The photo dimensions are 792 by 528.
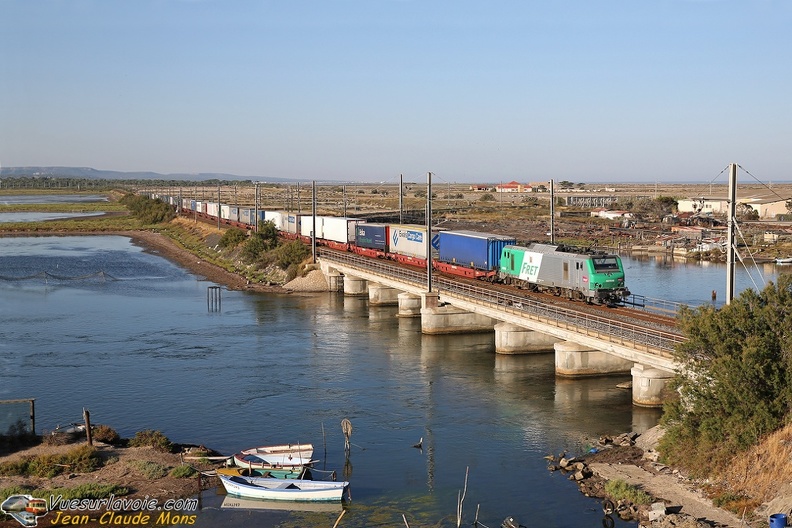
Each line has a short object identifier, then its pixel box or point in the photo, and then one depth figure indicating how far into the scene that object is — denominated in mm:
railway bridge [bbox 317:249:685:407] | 42781
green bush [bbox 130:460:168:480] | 32875
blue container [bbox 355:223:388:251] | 89062
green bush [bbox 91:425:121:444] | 36938
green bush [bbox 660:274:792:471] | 31266
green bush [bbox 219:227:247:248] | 120062
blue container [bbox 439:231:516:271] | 68188
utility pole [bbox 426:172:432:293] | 62688
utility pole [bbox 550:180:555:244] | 57762
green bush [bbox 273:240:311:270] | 97125
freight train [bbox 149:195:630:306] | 54750
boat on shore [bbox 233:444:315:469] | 33125
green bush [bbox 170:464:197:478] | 33250
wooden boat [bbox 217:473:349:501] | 31250
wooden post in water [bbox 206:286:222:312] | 79562
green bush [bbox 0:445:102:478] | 32656
